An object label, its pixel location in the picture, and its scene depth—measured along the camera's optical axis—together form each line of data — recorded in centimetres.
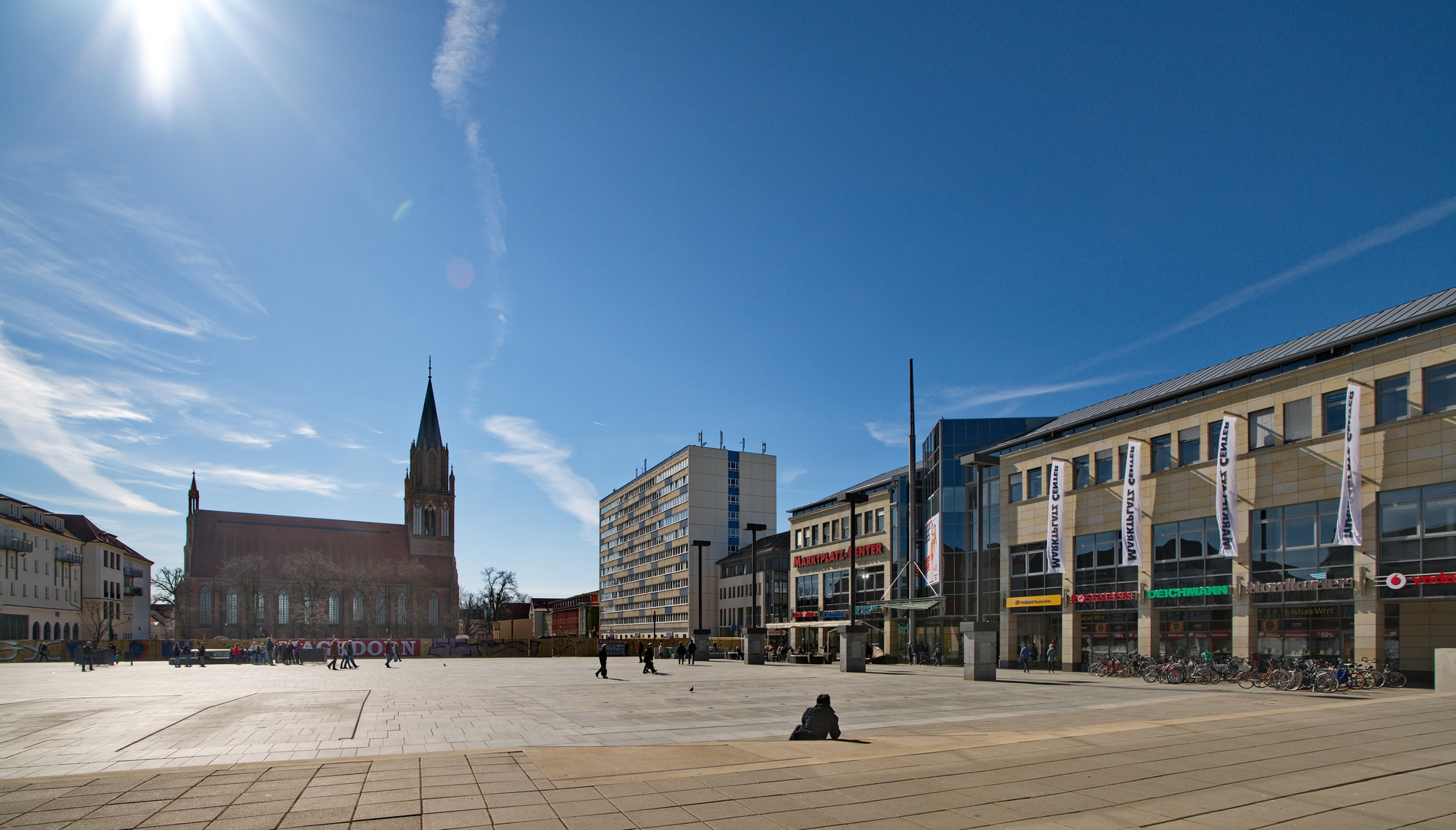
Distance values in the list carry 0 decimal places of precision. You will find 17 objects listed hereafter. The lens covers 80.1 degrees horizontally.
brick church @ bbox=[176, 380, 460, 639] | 12094
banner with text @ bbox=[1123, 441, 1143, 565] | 3997
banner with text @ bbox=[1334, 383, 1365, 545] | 2986
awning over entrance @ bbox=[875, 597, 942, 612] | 5012
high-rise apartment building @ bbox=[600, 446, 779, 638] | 11938
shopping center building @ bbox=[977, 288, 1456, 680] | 2873
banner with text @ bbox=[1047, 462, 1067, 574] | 4500
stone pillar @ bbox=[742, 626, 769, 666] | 5312
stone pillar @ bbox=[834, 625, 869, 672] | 4247
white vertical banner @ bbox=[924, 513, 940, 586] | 5306
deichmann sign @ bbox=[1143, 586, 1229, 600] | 3588
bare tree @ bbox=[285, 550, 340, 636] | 11362
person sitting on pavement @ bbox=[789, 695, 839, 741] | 1509
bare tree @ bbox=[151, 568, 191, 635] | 11894
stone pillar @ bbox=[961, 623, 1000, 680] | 3534
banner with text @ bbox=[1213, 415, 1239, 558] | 3484
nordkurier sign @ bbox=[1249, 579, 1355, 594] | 3090
